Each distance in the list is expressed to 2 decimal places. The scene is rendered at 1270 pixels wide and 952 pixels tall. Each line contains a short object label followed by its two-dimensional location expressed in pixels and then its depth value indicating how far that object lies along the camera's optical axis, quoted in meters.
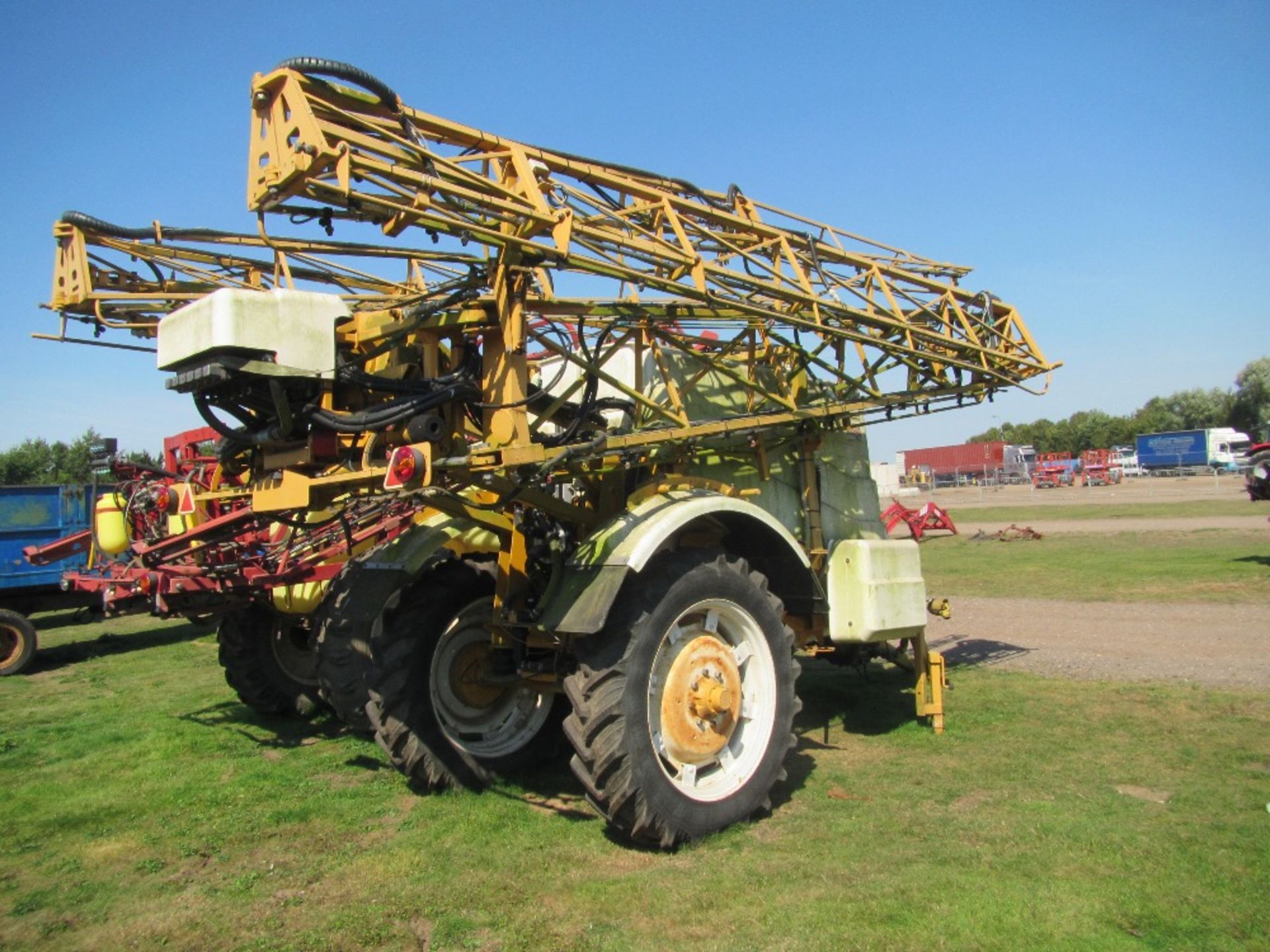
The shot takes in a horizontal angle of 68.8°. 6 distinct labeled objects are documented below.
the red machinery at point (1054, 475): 51.59
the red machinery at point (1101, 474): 50.20
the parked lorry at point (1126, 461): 62.50
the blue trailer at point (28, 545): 13.40
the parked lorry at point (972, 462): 64.75
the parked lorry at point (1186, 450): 59.12
